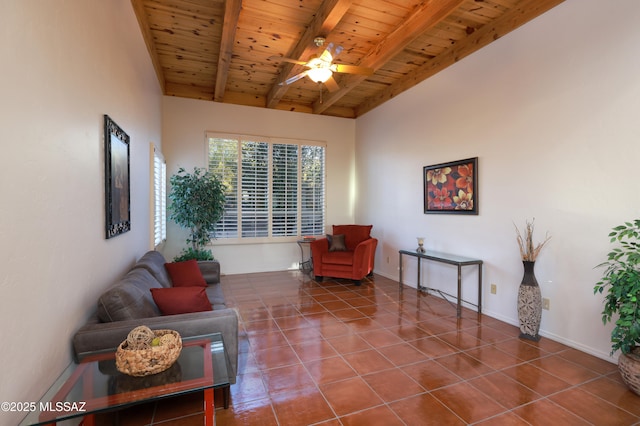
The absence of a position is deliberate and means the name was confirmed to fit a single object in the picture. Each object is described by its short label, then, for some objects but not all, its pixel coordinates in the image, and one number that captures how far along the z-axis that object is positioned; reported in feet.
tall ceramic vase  9.81
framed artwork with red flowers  12.78
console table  12.01
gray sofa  5.66
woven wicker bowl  4.87
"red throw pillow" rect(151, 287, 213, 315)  7.32
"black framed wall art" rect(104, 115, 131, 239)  7.21
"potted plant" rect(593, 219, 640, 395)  6.90
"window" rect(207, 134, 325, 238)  18.90
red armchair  16.69
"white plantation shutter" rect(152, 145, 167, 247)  13.46
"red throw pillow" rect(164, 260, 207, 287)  10.66
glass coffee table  4.26
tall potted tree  15.80
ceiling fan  10.56
